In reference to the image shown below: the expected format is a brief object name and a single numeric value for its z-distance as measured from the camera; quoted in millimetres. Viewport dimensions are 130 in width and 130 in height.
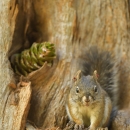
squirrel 5219
